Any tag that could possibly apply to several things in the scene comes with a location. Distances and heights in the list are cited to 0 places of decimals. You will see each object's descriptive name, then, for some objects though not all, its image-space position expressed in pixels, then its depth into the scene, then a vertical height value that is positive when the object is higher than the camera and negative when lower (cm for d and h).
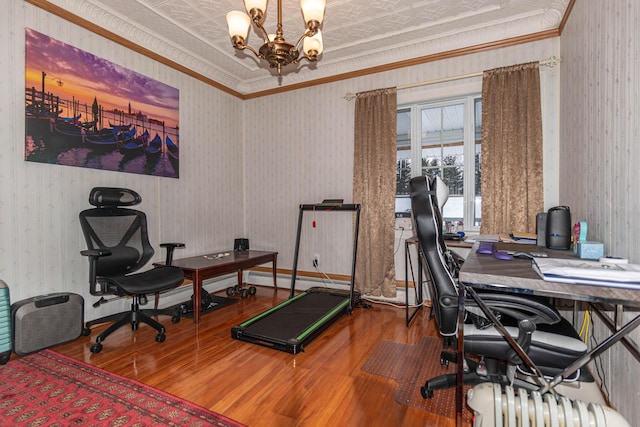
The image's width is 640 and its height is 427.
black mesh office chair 243 -39
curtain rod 289 +141
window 329 +68
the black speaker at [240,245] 426 -46
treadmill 244 -98
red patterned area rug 157 -105
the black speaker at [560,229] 198 -12
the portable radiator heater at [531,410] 102 -69
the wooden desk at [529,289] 97 -26
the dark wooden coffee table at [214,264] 297 -56
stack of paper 99 -22
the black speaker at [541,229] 220 -14
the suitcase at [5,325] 212 -78
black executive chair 127 -54
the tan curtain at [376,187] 354 +28
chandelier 189 +119
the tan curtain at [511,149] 290 +59
